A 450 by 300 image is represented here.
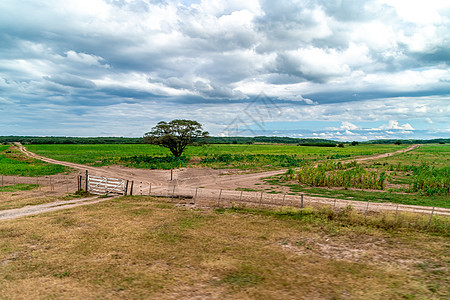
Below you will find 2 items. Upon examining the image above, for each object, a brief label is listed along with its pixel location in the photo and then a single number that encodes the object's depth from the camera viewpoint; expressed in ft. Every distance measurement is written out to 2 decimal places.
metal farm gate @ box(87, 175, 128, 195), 77.84
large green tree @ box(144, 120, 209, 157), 171.01
